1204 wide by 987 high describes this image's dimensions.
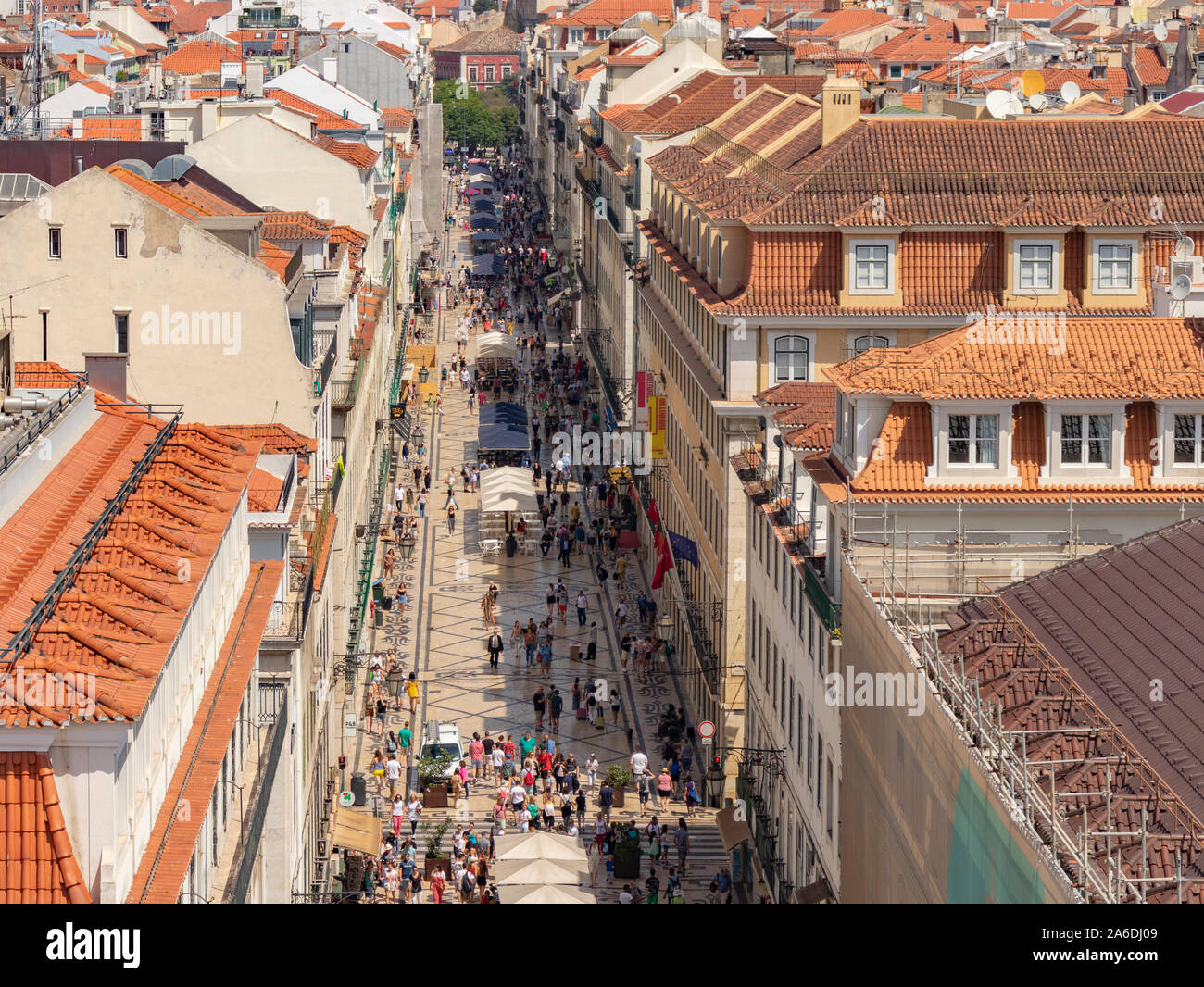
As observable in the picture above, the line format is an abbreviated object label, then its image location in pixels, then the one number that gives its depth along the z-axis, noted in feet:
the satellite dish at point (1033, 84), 246.88
